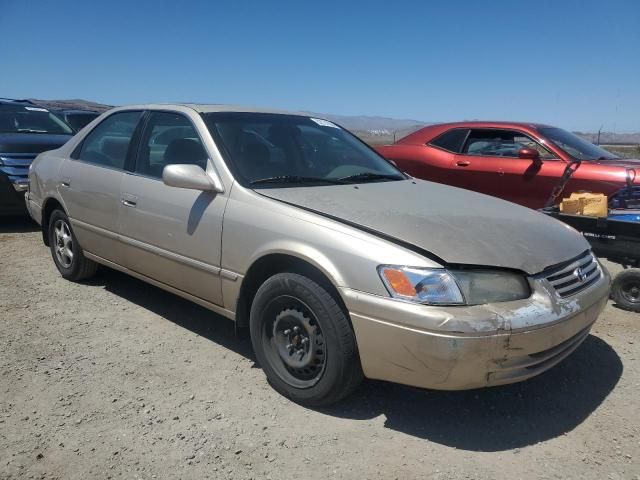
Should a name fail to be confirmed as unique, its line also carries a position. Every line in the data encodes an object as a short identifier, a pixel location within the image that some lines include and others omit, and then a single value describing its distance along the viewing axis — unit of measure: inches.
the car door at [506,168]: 252.1
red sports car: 243.4
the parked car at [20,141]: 282.5
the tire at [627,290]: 182.5
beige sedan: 101.9
